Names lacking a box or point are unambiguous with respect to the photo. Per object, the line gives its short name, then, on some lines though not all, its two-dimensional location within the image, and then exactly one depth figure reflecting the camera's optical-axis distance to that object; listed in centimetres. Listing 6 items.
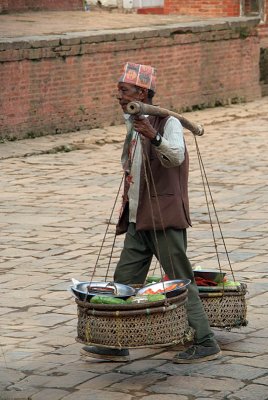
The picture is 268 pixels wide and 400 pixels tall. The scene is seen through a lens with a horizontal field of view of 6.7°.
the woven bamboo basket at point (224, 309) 1491
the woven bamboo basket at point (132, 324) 1306
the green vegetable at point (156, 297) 1326
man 1387
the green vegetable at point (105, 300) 1330
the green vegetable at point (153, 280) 1476
